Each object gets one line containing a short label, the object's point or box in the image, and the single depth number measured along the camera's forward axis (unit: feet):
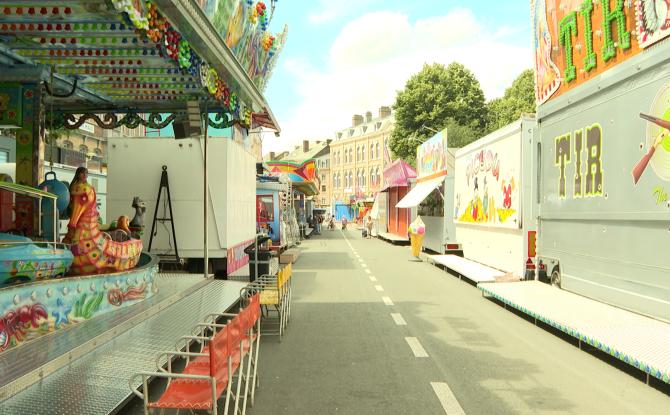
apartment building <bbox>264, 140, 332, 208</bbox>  329.97
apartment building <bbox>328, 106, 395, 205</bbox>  270.87
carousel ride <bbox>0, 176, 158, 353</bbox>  13.42
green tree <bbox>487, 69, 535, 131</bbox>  147.54
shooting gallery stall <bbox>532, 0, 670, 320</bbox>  19.21
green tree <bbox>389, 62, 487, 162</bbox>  147.84
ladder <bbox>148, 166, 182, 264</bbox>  29.50
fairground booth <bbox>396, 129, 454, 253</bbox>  64.44
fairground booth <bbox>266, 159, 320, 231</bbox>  109.70
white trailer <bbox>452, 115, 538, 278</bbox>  34.91
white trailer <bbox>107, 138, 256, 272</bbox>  29.78
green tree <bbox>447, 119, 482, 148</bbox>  130.21
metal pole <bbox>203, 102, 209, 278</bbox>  27.82
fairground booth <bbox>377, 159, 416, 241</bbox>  102.06
